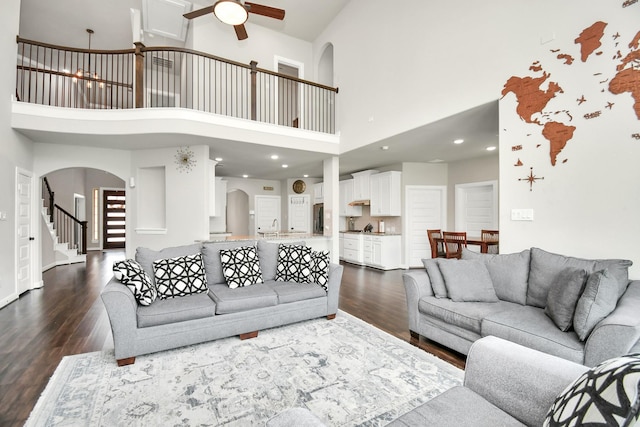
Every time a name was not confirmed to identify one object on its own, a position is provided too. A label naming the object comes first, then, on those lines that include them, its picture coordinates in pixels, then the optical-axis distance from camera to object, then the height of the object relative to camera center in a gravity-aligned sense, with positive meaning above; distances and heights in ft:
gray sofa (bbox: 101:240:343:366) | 8.23 -3.00
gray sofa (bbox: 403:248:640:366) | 6.05 -2.33
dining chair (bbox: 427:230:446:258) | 19.69 -2.16
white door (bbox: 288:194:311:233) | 30.50 +0.25
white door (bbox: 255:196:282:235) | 30.86 +0.16
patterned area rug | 6.17 -4.19
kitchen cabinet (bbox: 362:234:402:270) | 22.63 -2.86
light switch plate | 9.96 +0.00
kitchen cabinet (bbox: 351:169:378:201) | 25.46 +2.74
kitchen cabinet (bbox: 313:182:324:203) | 29.01 +2.39
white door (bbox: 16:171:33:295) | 14.94 -0.89
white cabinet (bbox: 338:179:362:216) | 27.27 +1.43
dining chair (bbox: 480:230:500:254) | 17.32 -1.51
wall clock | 30.71 +3.08
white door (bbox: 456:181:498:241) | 20.29 +0.57
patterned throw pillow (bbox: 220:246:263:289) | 11.04 -1.99
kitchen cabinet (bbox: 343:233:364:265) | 24.79 -2.87
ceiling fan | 12.12 +8.78
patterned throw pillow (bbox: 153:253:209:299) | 9.89 -2.10
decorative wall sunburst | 17.29 +3.32
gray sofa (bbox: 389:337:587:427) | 3.87 -2.56
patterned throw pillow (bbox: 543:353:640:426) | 2.32 -1.60
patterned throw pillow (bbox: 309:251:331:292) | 11.69 -2.19
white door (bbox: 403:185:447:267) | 23.00 -0.25
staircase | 23.30 -3.04
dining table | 17.15 -1.70
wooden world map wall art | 7.97 +3.76
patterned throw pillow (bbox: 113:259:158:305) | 8.86 -1.97
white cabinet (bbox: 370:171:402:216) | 23.07 +1.73
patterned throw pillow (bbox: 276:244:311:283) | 11.98 -2.04
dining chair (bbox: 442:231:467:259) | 18.22 -1.78
